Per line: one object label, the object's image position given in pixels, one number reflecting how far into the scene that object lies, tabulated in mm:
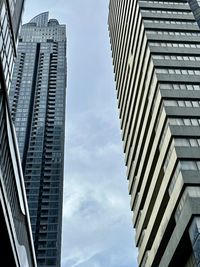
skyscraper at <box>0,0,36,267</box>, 20566
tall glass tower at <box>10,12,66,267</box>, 83988
